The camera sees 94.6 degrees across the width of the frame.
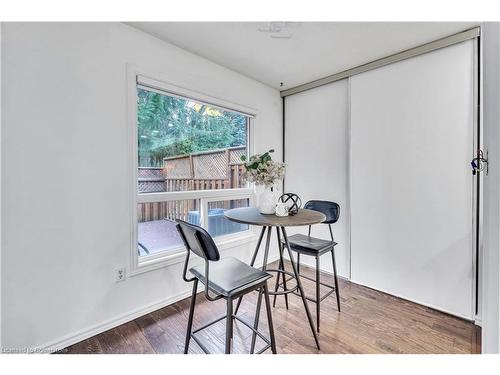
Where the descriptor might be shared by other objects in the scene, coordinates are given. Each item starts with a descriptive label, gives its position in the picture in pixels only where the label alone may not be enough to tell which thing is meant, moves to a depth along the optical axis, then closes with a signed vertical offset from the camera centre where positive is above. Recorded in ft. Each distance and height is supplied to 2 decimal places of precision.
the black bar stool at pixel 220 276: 3.93 -1.86
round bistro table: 4.75 -0.82
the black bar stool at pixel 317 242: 6.18 -1.77
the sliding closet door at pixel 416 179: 6.29 +0.07
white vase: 5.85 -0.50
